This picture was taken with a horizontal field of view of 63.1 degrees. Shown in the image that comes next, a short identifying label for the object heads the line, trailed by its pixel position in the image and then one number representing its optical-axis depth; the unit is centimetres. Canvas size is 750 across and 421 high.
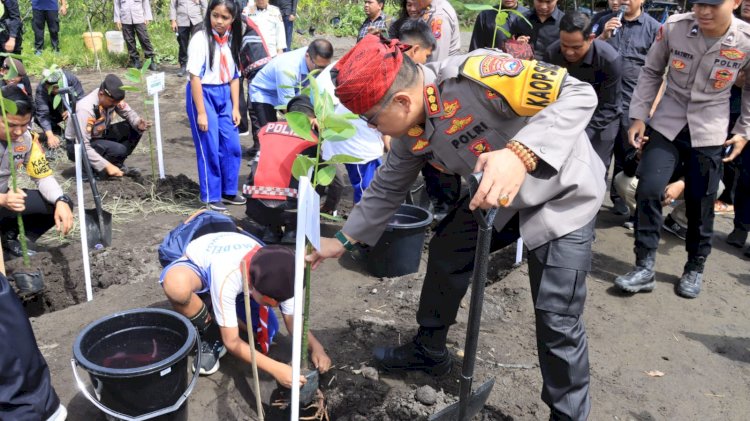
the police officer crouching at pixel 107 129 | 570
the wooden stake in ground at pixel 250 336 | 217
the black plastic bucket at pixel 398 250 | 427
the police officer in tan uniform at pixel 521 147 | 191
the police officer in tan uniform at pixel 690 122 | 366
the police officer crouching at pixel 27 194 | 386
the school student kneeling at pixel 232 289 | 264
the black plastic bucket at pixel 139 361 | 233
